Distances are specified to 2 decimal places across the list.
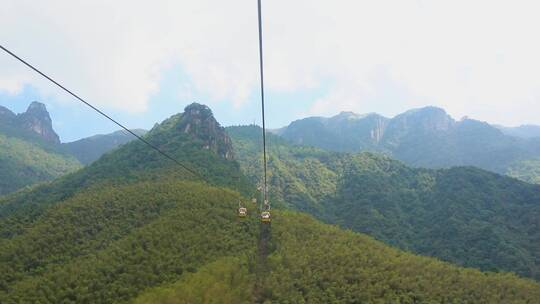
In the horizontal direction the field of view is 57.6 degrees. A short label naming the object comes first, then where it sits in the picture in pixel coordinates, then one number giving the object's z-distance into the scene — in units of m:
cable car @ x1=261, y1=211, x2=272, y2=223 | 29.30
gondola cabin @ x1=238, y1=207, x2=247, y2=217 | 36.88
